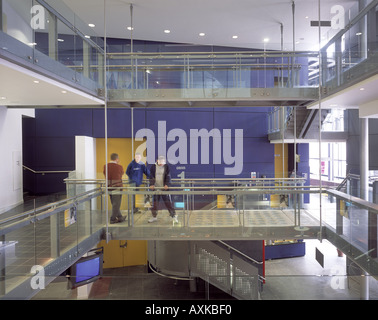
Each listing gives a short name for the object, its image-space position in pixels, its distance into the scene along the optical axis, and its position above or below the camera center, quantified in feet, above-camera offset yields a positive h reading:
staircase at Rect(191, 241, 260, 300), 28.43 -8.85
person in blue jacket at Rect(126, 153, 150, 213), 24.76 -0.87
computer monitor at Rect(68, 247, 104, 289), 20.47 -6.59
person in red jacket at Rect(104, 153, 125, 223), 23.99 -1.56
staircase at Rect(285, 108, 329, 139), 35.94 +3.79
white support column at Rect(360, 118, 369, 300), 33.42 +0.55
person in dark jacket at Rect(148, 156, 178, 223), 23.45 -1.56
